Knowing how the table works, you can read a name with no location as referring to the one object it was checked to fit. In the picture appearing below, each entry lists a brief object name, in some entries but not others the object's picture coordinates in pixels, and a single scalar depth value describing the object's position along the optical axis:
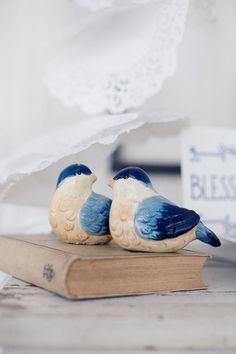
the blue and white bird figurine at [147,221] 0.59
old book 0.55
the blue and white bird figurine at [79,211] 0.63
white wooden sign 0.77
